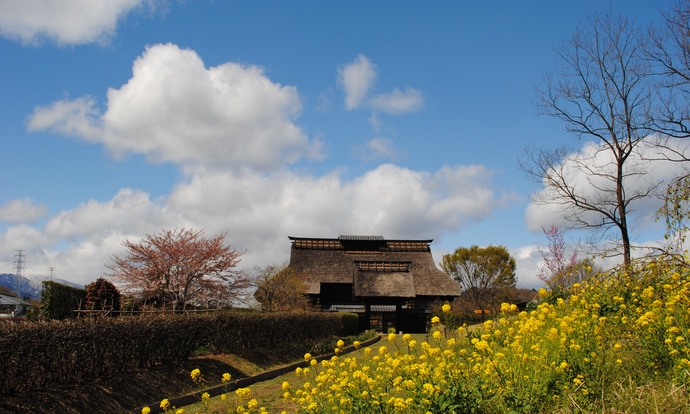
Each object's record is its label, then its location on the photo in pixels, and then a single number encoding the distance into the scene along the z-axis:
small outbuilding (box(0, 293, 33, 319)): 40.62
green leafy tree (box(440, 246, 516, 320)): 55.12
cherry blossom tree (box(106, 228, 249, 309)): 25.17
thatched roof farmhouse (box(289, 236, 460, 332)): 39.28
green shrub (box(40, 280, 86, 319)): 18.58
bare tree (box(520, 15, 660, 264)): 15.57
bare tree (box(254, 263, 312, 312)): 29.91
